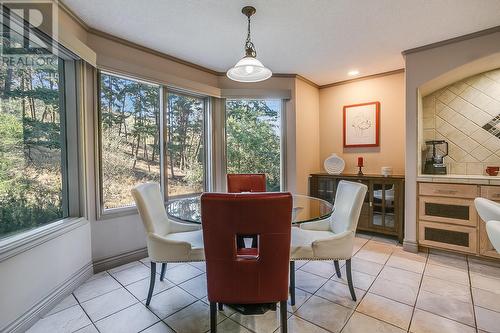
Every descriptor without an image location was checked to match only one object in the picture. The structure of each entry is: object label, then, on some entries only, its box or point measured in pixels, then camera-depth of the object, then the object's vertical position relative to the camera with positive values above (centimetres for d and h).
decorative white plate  391 -3
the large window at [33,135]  169 +25
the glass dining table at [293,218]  138 -41
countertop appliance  298 +4
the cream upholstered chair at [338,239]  183 -63
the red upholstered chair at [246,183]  288 -23
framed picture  372 +59
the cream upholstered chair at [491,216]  121 -32
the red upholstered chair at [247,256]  120 -44
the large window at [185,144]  314 +27
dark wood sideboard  317 -59
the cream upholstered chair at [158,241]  181 -61
